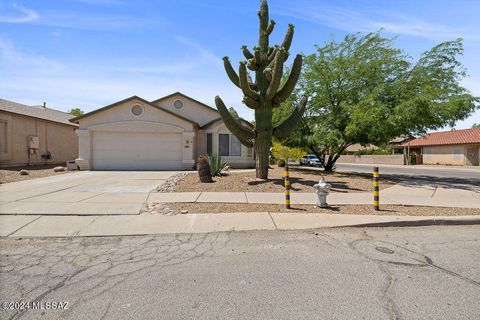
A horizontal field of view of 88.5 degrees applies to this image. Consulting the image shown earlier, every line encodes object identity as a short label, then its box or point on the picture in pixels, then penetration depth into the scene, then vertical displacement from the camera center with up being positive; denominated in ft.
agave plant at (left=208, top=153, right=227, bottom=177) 39.52 -1.35
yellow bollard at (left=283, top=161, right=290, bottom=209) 21.36 -3.20
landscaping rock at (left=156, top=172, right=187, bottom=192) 29.22 -3.63
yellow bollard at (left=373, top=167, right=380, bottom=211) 21.04 -3.28
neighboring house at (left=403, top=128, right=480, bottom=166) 94.99 +4.25
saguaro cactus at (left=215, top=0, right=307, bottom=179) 33.04 +8.04
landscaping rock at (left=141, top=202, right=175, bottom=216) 20.11 -4.45
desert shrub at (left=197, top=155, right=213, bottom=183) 34.05 -2.13
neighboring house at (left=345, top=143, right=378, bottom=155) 161.48 +4.62
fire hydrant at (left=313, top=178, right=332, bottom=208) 21.39 -3.18
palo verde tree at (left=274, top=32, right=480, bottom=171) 37.32 +10.25
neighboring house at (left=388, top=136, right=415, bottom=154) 128.84 +4.62
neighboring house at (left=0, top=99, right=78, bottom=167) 54.75 +5.13
